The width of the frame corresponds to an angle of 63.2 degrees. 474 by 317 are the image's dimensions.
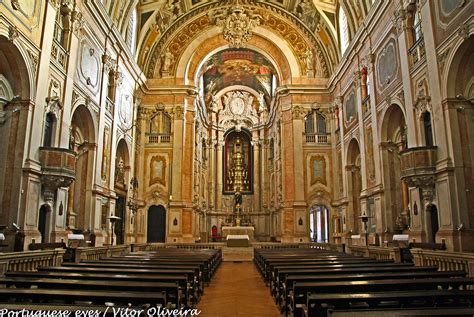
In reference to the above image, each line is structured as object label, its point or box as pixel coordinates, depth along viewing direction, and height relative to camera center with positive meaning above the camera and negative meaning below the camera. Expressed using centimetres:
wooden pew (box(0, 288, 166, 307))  405 -70
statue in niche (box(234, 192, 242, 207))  3148 +250
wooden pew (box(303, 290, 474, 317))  404 -74
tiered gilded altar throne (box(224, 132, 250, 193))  3772 +653
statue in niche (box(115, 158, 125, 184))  2109 +318
